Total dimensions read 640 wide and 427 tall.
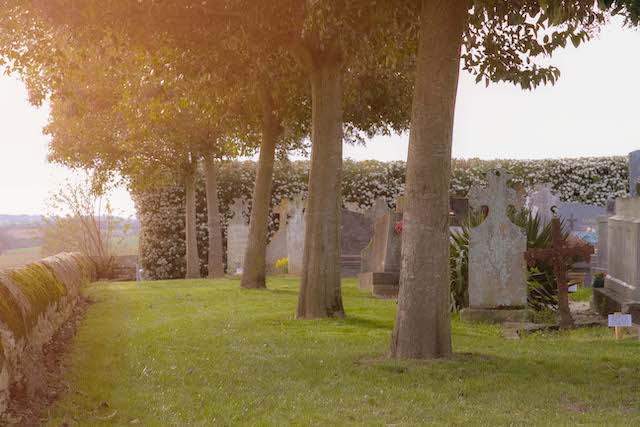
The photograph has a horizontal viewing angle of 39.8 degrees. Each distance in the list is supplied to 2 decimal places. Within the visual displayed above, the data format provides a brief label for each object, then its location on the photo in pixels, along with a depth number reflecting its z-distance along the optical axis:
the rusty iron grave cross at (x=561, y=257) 13.02
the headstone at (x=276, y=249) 28.50
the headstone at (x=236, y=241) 28.84
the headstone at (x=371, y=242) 21.78
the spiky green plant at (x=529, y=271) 15.12
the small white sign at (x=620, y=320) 11.65
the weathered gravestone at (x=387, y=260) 19.06
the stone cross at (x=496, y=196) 13.93
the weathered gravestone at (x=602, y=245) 18.19
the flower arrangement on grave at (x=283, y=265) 27.97
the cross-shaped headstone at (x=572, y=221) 25.14
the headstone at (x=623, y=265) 13.12
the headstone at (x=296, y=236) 26.58
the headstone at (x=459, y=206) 20.29
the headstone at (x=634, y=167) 15.90
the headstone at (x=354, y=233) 27.30
